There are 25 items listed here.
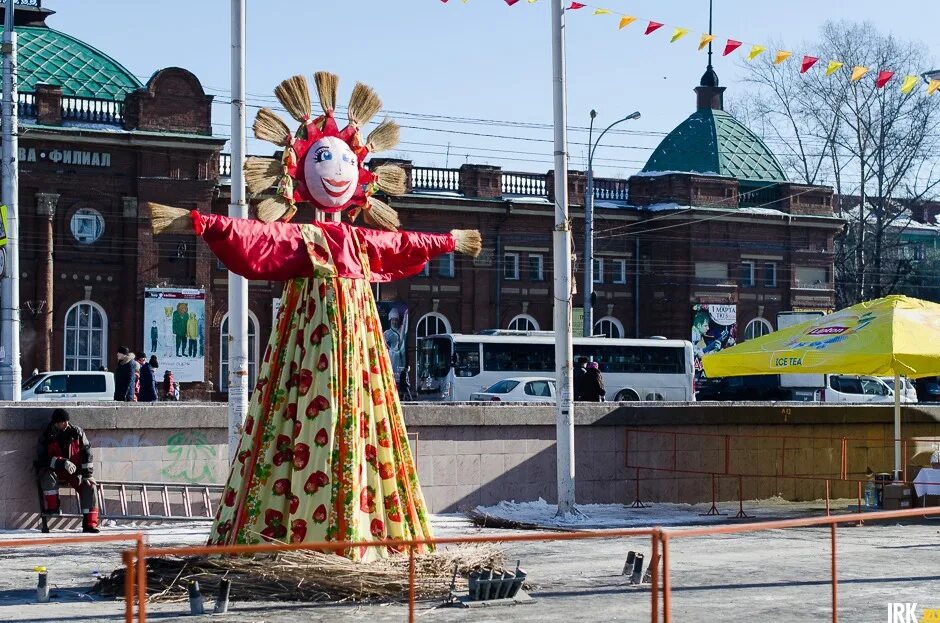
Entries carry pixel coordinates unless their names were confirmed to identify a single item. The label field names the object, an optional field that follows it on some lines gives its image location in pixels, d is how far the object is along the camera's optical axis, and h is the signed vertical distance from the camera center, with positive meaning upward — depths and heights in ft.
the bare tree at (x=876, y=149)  168.35 +21.59
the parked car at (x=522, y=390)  121.80 -6.19
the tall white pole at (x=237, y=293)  43.14 +0.98
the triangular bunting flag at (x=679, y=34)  54.65 +11.43
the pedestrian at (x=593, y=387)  87.81 -4.22
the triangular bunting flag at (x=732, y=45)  55.16 +11.06
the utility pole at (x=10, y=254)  87.76 +4.52
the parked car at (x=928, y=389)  153.69 -8.00
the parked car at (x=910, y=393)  143.61 -7.99
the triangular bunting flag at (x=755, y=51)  53.36 +10.46
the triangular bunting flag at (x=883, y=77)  53.72 +9.52
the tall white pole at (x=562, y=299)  54.48 +0.89
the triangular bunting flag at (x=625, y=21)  54.08 +11.82
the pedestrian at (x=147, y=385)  86.63 -3.86
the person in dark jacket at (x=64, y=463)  47.11 -4.80
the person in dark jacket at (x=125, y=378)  81.46 -3.24
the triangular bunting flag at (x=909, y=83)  55.16 +9.53
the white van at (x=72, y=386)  114.52 -5.22
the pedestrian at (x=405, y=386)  145.59 -6.84
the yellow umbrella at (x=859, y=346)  57.21 -1.15
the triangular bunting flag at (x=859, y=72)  54.60 +9.89
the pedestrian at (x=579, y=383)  88.53 -4.10
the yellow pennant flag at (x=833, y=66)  54.52 +10.18
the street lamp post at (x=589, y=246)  140.56 +7.75
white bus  142.61 -4.37
